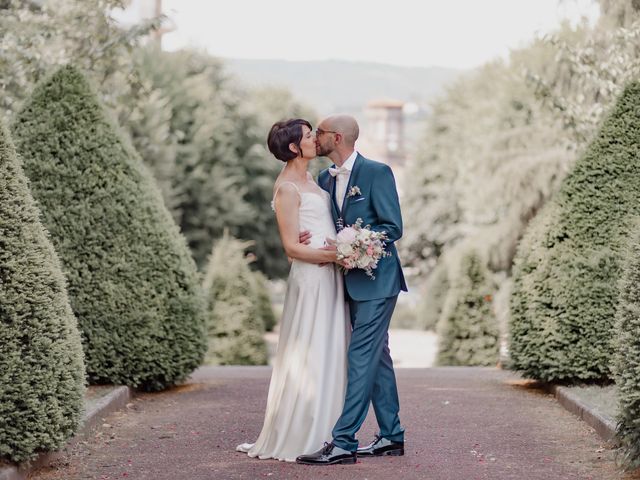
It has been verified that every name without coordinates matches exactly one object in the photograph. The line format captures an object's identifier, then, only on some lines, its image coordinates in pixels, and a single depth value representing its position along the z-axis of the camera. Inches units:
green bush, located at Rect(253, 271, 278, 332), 1328.7
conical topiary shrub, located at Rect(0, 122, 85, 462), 248.1
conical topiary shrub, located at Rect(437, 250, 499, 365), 765.3
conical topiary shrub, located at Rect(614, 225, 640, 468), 247.4
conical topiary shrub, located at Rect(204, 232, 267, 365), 790.5
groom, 273.7
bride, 282.4
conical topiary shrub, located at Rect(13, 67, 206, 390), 395.5
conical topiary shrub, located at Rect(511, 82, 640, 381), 400.8
